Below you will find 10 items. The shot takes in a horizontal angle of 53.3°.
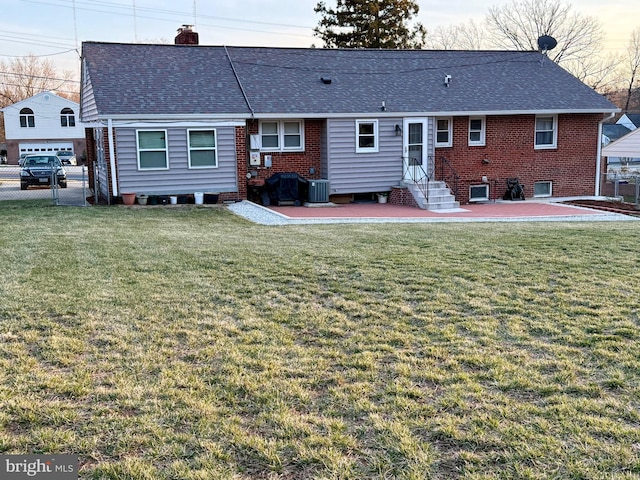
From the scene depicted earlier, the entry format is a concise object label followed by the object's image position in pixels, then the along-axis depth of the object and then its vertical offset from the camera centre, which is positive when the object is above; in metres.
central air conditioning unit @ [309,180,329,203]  18.25 -0.80
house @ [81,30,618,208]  17.38 +1.19
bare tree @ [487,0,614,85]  47.22 +9.22
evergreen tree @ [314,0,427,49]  37.34 +8.17
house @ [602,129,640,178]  29.67 +0.57
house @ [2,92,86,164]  55.12 +3.57
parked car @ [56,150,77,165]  52.46 +0.76
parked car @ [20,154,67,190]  25.14 -0.35
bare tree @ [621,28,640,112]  63.17 +7.36
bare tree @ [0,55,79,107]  70.06 +9.18
